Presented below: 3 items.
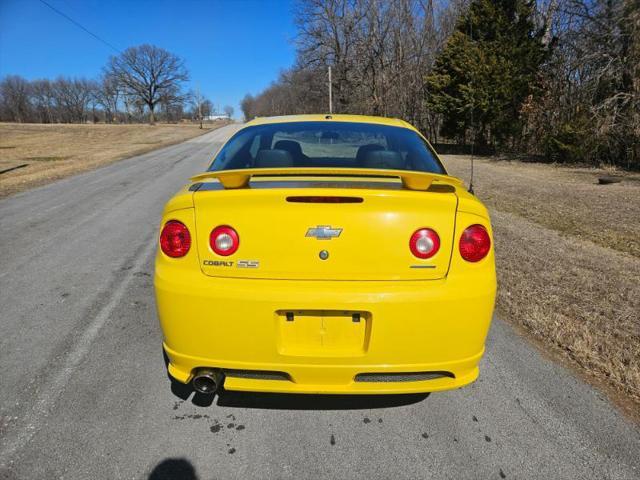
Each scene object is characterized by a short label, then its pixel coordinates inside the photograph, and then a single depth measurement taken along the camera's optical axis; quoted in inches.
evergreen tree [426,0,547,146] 743.7
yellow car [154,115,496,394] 77.0
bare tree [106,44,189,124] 3132.4
